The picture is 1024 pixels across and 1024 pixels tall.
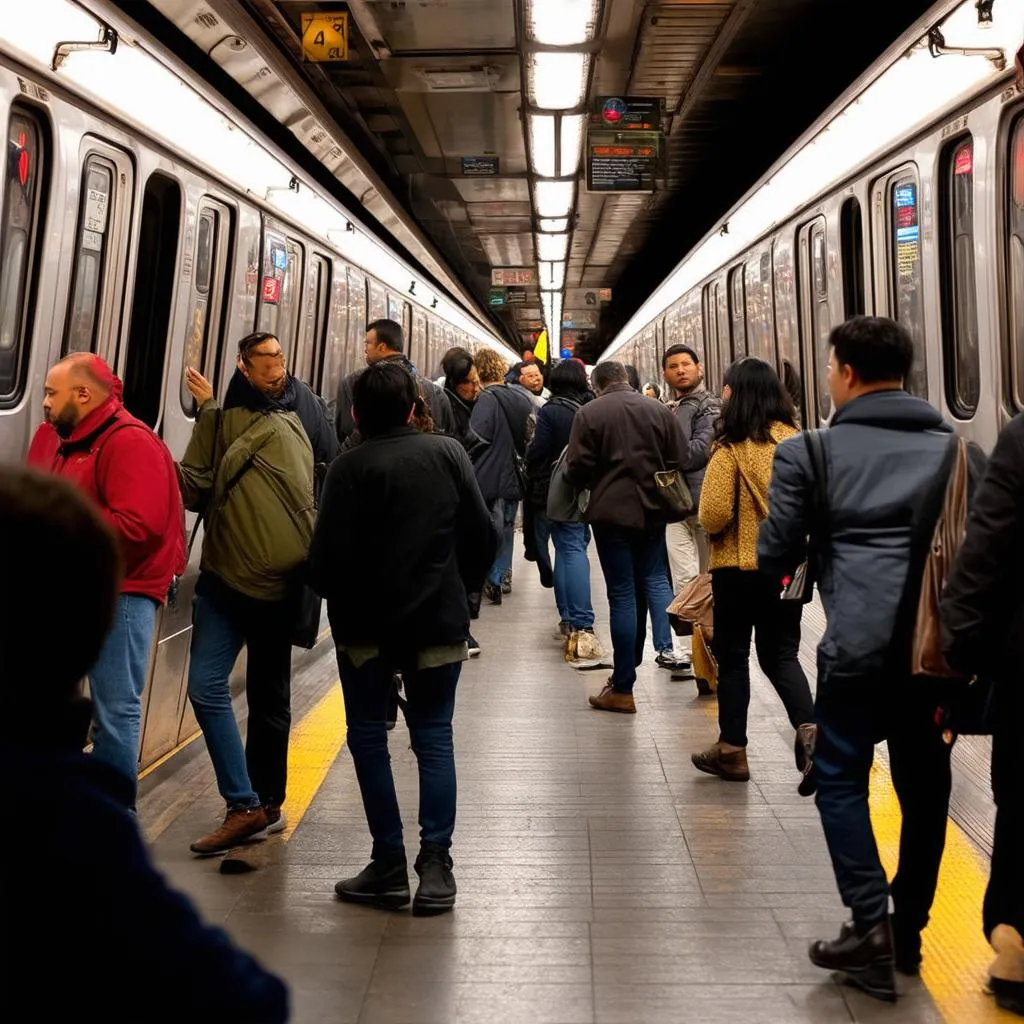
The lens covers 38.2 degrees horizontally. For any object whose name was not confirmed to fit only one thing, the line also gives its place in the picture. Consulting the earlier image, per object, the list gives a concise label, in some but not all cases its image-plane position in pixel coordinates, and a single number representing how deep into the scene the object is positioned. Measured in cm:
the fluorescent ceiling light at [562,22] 941
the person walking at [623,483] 725
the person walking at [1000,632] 352
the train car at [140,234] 468
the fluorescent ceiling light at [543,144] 1346
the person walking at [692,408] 780
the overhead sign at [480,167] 1794
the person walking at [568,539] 878
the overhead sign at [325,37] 1089
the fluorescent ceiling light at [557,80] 1092
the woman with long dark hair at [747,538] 579
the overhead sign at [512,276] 3139
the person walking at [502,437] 940
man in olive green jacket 511
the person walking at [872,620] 386
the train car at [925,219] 540
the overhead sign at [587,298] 3644
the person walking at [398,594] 454
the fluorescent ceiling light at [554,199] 1778
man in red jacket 450
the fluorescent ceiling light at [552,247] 2386
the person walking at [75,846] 142
